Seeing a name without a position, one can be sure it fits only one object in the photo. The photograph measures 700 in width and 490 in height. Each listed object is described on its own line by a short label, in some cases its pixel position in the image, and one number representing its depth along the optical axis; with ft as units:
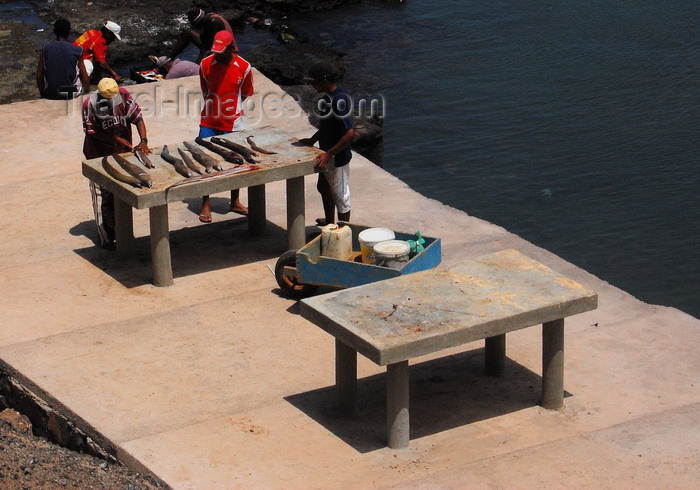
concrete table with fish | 55.57
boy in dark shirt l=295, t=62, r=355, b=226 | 58.00
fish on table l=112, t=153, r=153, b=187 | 55.48
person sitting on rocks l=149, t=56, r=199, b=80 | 91.07
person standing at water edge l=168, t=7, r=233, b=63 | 71.22
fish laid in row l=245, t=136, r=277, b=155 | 59.78
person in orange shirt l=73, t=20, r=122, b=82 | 91.49
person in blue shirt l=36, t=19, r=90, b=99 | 86.35
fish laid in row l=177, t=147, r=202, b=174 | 57.63
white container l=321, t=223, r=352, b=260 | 53.84
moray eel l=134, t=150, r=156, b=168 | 58.05
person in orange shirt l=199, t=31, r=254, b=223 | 63.99
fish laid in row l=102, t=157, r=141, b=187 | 55.66
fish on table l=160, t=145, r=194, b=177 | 56.93
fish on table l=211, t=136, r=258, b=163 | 58.79
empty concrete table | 41.96
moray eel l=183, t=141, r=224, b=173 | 57.67
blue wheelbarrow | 51.03
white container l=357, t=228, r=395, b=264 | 52.90
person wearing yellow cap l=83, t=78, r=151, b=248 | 59.73
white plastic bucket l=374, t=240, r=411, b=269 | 51.36
